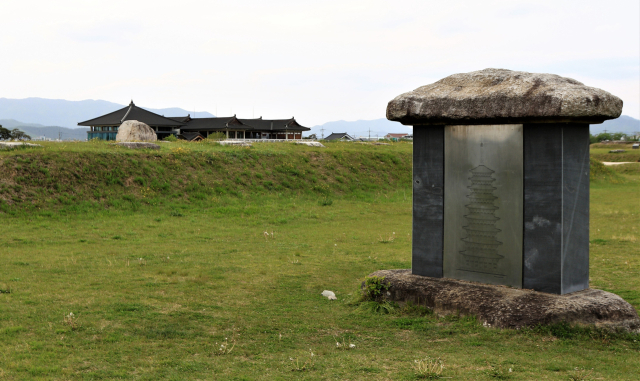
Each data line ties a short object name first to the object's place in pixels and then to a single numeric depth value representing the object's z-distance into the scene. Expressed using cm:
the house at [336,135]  11362
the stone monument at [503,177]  804
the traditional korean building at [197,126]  6425
